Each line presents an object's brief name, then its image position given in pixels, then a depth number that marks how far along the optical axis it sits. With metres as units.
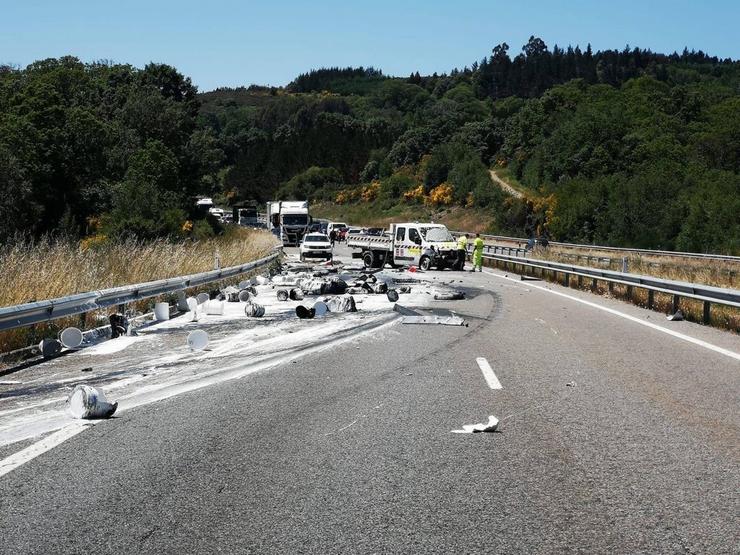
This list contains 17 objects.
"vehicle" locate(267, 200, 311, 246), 64.38
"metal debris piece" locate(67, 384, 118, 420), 7.23
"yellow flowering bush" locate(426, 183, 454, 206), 111.69
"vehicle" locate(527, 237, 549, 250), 54.10
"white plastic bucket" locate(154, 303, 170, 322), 15.23
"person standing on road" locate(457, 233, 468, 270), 35.78
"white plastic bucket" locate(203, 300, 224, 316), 16.55
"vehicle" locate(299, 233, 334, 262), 45.56
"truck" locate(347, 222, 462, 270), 35.53
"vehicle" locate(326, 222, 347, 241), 66.38
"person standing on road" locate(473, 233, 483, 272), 36.23
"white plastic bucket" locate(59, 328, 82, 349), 11.23
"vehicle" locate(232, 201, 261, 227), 98.94
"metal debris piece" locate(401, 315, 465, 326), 15.23
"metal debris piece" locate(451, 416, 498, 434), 6.77
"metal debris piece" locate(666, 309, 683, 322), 16.42
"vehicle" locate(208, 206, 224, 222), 114.53
